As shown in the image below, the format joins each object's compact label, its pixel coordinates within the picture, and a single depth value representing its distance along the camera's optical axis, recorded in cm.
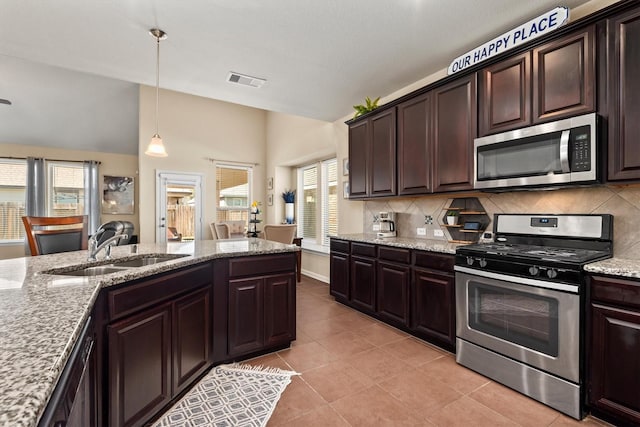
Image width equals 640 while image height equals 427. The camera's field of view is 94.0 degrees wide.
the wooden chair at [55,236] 256
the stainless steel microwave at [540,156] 191
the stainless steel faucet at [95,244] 189
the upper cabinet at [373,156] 342
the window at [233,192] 682
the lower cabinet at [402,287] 256
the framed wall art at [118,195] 671
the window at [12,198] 593
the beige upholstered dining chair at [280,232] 510
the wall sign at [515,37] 210
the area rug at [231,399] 174
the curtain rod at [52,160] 591
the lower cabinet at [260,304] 238
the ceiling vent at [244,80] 330
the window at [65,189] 631
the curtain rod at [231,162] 662
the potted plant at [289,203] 651
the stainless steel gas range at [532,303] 178
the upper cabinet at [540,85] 195
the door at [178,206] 601
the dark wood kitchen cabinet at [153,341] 145
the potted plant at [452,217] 297
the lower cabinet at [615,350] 158
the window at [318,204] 543
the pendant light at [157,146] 298
